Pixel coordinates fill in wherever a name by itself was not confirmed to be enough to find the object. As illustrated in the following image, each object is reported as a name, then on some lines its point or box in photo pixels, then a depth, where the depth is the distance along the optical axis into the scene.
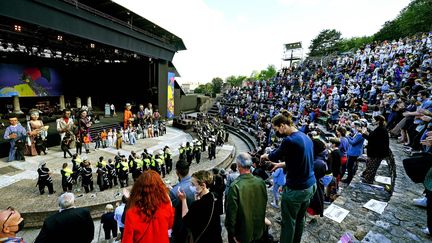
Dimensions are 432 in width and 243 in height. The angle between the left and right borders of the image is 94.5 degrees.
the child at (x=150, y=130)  16.61
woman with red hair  2.04
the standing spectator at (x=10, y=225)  2.20
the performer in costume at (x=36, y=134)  10.06
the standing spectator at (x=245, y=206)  2.24
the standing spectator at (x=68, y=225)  2.28
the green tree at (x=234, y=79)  83.16
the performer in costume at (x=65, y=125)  11.10
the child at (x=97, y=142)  12.65
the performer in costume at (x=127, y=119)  16.25
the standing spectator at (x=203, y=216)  2.13
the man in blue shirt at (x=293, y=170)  2.31
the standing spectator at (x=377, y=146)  4.68
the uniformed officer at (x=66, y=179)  6.84
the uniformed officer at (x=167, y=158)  9.43
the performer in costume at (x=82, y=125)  11.83
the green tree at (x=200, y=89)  66.32
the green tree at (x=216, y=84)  60.56
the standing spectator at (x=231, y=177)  3.95
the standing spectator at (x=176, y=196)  2.32
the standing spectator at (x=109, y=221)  4.67
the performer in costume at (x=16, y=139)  9.20
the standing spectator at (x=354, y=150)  5.36
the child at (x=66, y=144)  10.53
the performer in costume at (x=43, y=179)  6.67
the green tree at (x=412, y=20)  29.66
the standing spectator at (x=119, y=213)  4.07
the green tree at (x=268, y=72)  79.34
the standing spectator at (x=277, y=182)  4.83
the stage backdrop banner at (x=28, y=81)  17.56
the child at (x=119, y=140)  12.73
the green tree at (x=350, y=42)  54.09
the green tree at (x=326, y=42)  57.22
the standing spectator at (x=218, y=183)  4.35
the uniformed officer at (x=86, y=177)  7.05
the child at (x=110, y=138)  13.07
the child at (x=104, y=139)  12.83
